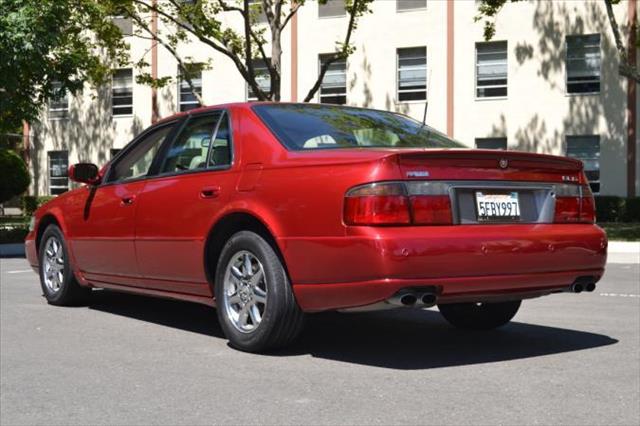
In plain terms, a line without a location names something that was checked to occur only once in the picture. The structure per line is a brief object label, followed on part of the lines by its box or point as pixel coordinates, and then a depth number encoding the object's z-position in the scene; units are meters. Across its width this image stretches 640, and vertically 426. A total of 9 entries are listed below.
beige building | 27.66
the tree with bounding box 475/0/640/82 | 19.98
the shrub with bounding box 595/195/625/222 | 26.30
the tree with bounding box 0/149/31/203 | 29.52
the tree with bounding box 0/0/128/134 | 16.19
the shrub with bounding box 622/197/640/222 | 26.09
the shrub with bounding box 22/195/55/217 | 35.31
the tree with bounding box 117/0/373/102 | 21.17
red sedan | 5.00
